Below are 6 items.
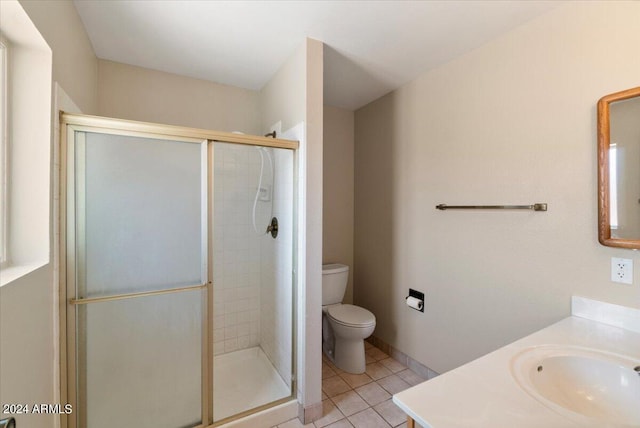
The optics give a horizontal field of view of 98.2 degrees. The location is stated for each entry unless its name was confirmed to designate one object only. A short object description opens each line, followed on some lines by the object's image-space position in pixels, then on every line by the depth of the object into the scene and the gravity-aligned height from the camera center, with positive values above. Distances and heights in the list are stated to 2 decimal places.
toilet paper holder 2.16 -0.66
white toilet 2.18 -0.87
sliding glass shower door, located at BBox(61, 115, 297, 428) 1.31 -0.30
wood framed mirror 1.18 +0.20
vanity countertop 0.69 -0.51
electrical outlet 1.21 -0.25
